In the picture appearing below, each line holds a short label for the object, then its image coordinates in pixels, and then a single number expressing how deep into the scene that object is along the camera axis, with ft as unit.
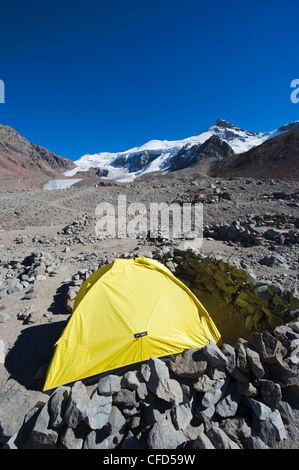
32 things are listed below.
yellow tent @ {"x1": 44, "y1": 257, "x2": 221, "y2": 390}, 11.23
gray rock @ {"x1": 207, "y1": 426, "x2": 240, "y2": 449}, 8.04
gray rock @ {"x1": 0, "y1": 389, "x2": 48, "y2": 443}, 8.82
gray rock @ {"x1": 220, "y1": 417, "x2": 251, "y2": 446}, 8.68
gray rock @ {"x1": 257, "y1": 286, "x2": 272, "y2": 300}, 14.39
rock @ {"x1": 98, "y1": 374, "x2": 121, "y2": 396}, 9.18
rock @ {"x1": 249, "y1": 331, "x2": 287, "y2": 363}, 9.78
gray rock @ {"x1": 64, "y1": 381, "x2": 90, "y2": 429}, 8.24
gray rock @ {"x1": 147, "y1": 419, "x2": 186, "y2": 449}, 8.13
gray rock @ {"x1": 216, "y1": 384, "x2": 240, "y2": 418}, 9.20
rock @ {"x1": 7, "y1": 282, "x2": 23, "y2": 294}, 21.76
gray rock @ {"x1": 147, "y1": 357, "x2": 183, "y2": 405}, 8.93
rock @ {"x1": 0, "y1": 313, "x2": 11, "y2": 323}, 17.40
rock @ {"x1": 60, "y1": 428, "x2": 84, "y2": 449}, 8.08
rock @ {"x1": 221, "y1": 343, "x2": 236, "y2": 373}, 9.80
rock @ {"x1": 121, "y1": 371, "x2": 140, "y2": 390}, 9.37
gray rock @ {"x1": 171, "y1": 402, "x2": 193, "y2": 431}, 8.61
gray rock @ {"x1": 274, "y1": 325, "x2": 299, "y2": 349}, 10.27
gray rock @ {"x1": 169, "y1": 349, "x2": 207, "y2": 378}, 9.64
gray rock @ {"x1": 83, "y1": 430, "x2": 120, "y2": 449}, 8.20
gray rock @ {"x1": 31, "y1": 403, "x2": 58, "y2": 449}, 8.11
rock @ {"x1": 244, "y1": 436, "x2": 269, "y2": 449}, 8.22
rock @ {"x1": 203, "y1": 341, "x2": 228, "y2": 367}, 9.68
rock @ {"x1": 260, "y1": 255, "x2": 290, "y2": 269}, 22.28
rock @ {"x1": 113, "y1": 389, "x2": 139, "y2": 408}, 9.07
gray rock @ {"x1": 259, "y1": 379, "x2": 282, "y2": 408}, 9.08
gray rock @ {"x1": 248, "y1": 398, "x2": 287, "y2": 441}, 8.57
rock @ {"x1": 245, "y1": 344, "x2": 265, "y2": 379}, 9.53
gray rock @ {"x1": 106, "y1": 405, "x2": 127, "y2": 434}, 8.45
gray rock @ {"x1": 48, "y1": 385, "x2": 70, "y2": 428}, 8.34
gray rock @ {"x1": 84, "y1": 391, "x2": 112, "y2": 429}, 8.36
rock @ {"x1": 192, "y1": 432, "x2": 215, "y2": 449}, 7.80
